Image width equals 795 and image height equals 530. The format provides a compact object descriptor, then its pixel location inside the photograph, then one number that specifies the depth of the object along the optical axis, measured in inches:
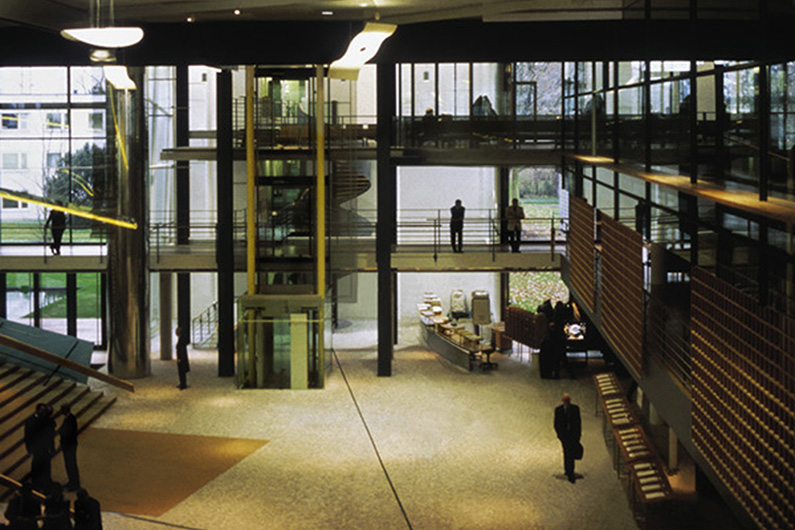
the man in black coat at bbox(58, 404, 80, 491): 526.9
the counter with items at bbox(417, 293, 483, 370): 880.9
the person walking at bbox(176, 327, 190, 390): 794.2
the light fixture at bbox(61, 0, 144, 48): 363.3
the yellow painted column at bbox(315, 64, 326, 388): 836.6
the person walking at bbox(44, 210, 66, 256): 892.6
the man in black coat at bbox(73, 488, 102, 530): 388.5
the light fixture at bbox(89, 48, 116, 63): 410.6
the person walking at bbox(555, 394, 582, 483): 558.9
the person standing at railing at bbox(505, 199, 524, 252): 906.1
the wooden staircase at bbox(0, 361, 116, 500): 593.6
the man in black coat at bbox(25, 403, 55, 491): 512.4
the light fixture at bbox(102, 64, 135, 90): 465.1
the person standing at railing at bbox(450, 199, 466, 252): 899.4
